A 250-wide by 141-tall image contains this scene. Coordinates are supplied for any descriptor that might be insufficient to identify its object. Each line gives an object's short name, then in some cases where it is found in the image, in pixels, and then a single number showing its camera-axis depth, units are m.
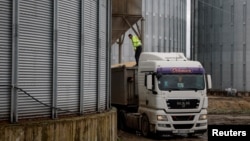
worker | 22.45
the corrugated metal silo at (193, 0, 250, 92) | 37.50
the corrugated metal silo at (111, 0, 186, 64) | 32.41
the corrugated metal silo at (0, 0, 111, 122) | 10.73
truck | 17.92
